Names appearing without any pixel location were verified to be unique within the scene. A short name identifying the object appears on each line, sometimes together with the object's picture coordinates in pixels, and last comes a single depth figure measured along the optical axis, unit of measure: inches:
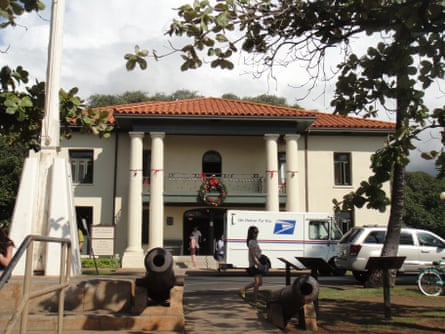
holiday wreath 982.4
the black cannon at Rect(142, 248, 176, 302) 264.1
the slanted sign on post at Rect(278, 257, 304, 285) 358.0
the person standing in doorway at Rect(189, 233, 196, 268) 897.1
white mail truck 797.2
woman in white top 403.2
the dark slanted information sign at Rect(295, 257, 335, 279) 318.3
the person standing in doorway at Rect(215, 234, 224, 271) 837.8
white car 630.5
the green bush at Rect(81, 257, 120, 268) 874.1
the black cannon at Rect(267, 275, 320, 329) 280.1
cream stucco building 962.1
